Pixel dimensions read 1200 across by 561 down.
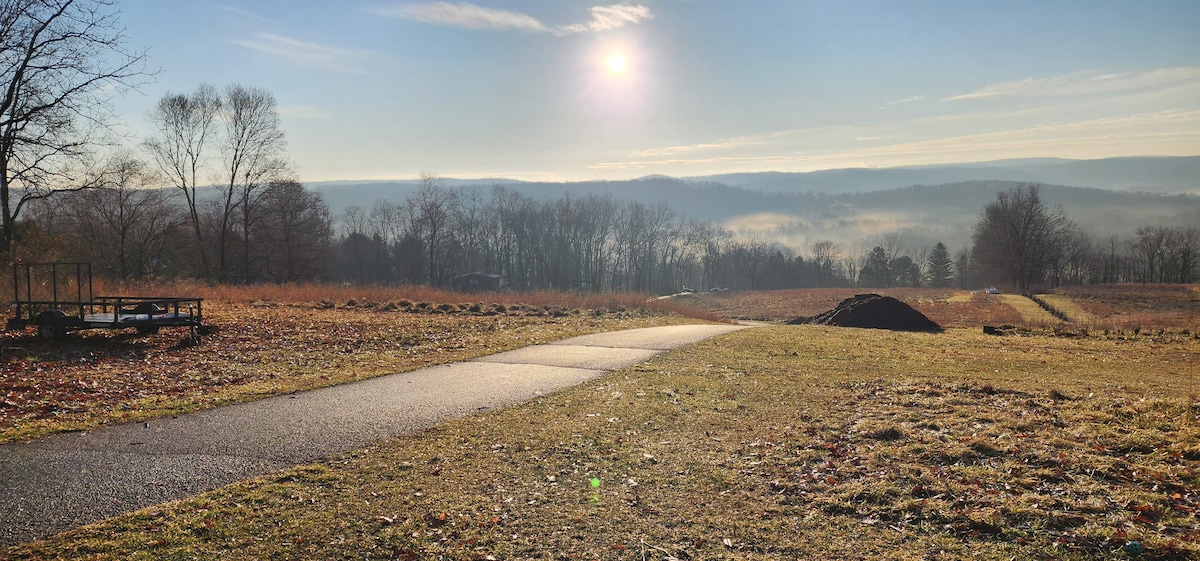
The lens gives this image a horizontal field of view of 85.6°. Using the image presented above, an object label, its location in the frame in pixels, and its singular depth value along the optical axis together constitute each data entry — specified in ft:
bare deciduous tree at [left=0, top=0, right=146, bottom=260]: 53.11
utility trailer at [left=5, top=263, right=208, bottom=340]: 41.96
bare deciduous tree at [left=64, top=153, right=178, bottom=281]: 133.49
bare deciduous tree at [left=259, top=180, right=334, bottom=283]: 163.32
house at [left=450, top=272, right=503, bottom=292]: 224.33
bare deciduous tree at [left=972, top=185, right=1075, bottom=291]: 227.81
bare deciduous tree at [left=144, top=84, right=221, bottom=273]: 138.82
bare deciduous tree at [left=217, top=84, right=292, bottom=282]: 143.84
